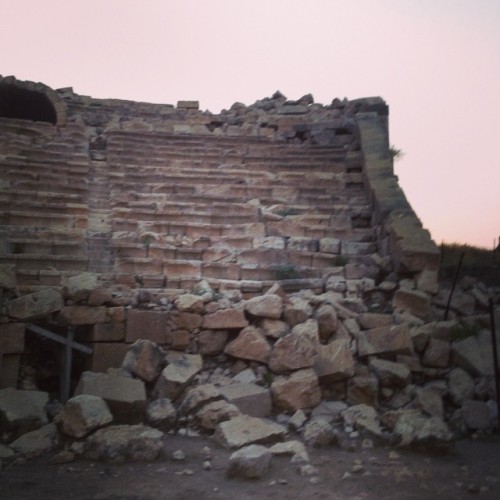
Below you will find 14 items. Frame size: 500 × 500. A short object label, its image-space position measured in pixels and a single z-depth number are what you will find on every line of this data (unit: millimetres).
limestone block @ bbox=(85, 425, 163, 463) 4410
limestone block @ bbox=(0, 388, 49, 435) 4762
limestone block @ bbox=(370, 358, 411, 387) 5781
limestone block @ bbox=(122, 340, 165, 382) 5414
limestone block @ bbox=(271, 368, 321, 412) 5379
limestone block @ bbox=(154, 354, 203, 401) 5316
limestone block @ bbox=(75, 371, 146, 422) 4891
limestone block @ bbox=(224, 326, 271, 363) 5730
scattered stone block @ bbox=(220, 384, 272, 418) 5250
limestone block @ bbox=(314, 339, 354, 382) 5669
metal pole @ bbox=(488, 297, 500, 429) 5625
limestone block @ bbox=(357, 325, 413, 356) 6066
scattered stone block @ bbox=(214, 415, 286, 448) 4719
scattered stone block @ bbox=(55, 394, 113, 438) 4574
